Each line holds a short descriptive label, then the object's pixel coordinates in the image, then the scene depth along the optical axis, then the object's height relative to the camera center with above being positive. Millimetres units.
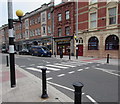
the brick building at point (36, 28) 27094 +6220
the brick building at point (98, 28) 16125 +3461
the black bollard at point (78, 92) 2402 -976
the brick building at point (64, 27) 21547 +4860
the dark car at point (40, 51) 20750 -380
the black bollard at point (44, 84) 3721 -1235
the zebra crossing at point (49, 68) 8327 -1608
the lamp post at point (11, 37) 4469 +506
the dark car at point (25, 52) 27216 -744
